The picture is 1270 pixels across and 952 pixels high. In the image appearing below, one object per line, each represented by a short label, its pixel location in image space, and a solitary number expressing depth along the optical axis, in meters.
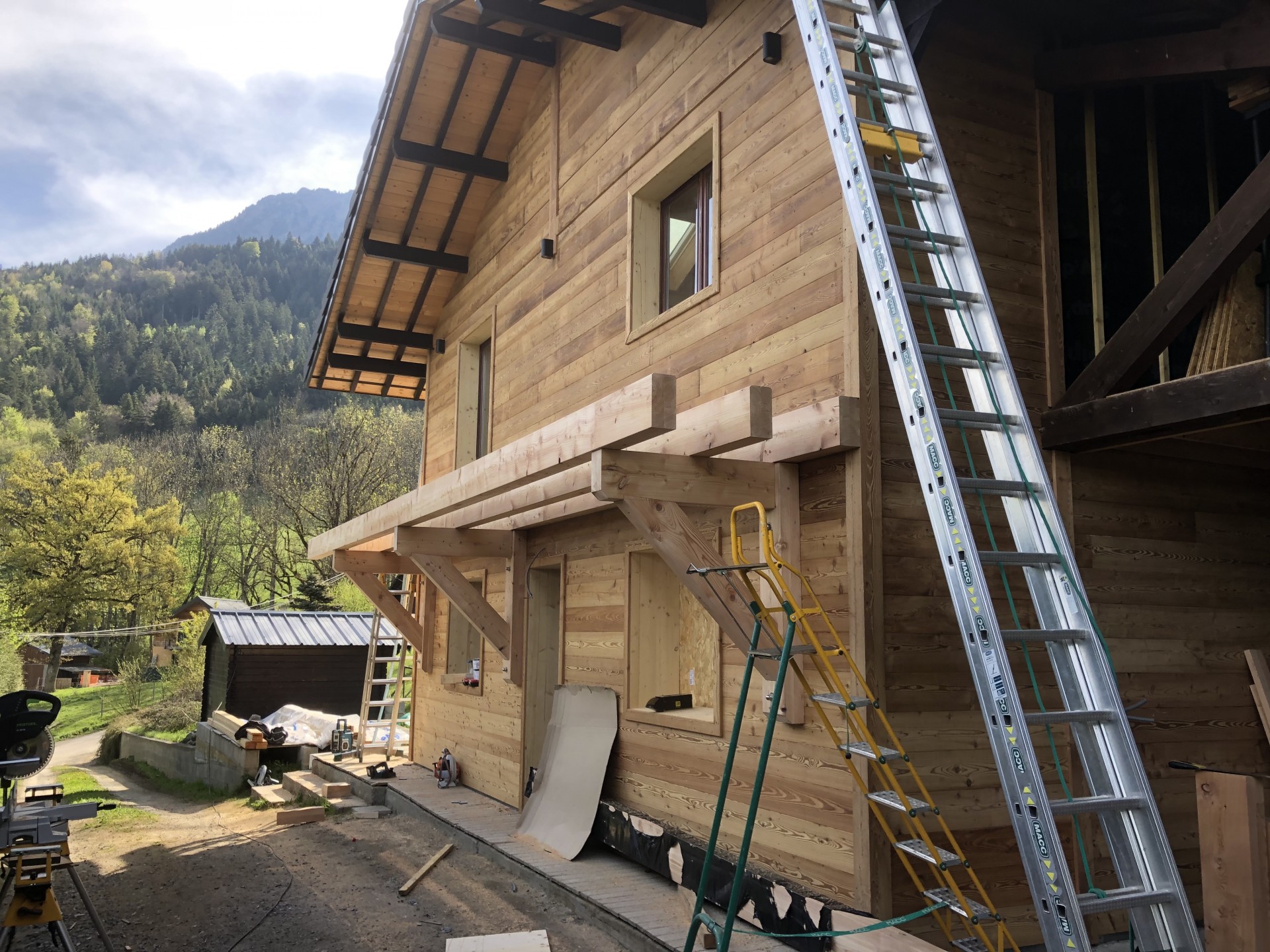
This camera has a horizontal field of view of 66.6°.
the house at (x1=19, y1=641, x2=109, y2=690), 39.55
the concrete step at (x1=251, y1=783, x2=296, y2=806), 11.17
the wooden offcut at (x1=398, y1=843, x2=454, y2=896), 6.85
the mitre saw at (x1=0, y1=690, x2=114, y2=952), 5.24
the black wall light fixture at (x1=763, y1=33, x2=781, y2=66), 5.71
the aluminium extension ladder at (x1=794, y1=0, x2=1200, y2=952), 2.52
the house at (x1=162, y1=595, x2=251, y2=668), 32.75
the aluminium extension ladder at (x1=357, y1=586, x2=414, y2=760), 12.32
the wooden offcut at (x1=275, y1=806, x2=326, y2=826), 9.71
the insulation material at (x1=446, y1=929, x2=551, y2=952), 5.24
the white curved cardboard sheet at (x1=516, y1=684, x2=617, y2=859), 7.18
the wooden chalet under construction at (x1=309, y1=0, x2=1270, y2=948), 4.76
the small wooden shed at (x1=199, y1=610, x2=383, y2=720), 18.03
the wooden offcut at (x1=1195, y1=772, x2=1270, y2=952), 2.82
